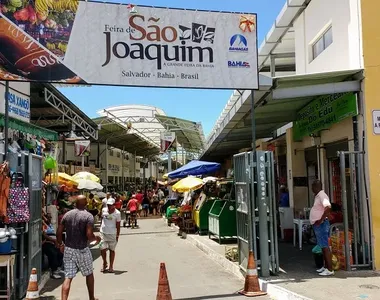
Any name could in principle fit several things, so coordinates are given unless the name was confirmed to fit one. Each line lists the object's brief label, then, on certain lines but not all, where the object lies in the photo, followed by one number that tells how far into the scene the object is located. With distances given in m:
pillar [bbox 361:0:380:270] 7.87
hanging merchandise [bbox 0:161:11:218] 6.57
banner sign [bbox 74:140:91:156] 23.03
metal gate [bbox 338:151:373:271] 7.94
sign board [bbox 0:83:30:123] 11.28
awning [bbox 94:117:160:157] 27.58
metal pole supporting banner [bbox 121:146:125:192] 40.52
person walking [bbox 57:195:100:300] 6.64
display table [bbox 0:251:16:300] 6.63
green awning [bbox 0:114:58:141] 9.69
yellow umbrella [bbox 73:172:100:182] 16.96
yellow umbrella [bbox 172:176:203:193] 15.70
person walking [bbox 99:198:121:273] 9.81
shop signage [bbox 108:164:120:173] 36.29
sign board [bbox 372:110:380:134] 7.94
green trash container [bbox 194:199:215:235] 14.90
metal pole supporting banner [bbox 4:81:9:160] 6.88
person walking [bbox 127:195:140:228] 20.03
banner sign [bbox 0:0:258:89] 6.97
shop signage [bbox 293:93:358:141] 8.38
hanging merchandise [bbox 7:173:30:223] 6.86
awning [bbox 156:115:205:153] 29.66
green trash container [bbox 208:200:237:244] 12.40
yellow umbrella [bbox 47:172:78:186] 14.01
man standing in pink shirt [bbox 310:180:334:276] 7.77
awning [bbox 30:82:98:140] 16.05
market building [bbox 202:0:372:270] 8.03
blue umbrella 16.42
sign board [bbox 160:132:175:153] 27.08
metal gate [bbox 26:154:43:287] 7.42
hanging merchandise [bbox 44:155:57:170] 11.34
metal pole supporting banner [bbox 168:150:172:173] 30.23
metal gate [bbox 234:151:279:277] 7.84
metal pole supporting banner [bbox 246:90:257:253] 7.83
